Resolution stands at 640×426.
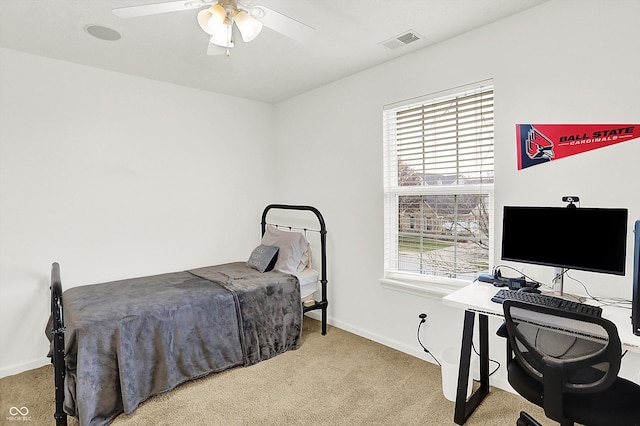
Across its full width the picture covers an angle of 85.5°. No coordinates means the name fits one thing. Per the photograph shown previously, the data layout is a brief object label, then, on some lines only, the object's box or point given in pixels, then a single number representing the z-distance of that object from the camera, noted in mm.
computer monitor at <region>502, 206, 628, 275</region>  1809
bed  2137
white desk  1744
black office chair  1407
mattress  3420
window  2598
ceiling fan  1761
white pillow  3462
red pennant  1985
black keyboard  1673
